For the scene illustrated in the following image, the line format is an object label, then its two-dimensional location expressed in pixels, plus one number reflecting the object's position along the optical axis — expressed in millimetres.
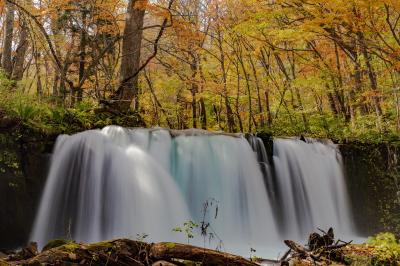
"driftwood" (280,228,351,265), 4396
